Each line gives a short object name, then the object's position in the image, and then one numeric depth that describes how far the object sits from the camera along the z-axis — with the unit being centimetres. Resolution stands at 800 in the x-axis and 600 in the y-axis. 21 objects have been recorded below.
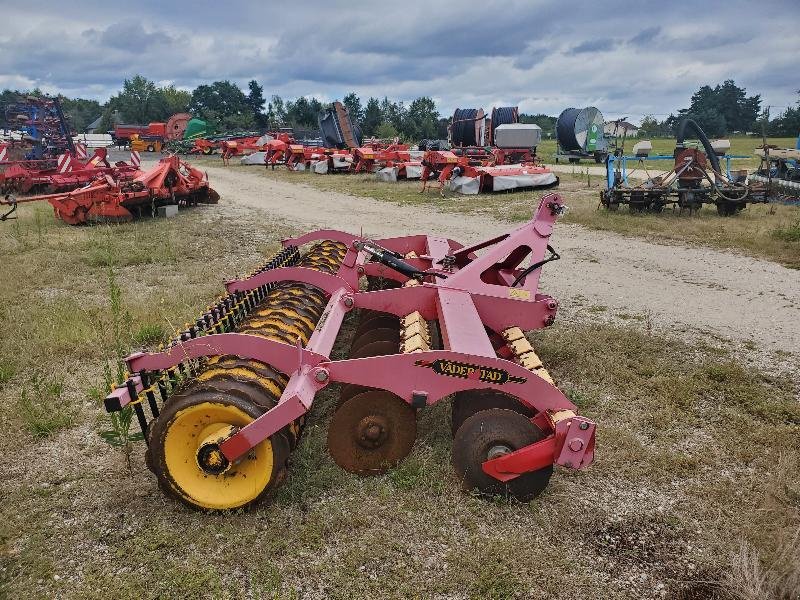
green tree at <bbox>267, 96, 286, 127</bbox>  6066
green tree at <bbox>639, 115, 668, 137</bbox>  6819
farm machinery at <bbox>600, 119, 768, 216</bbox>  1244
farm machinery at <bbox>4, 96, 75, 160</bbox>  1970
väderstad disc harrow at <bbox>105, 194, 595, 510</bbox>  309
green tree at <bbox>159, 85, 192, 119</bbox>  9898
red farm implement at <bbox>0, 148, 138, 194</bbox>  1570
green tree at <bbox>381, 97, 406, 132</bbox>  5579
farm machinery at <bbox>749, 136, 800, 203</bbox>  1461
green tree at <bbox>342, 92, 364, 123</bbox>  6089
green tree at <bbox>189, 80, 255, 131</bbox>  5600
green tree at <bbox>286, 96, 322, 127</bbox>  5838
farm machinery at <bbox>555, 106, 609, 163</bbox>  3136
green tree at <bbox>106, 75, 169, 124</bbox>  6650
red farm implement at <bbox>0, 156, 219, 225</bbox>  1211
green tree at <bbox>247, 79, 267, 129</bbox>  6656
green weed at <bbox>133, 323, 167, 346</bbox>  567
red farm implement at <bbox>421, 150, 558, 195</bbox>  1748
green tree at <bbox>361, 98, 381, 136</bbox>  5772
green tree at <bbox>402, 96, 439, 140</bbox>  5306
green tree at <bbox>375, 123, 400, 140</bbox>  5232
